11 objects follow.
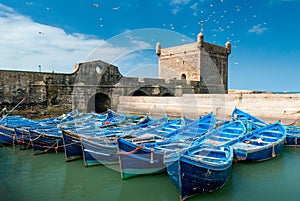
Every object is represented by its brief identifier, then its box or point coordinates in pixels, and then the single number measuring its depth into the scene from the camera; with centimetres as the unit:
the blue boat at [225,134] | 802
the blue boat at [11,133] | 1022
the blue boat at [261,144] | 765
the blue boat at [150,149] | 632
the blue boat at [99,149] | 741
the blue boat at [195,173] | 515
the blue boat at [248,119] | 1076
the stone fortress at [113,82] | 1892
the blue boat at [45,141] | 930
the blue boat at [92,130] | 821
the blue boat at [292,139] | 984
